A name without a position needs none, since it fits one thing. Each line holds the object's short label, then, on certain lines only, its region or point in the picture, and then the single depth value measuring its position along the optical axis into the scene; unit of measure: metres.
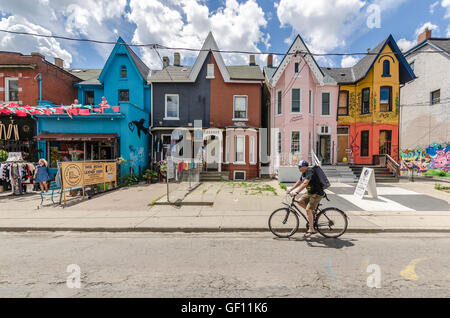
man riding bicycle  5.11
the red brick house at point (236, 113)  16.25
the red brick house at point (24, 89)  14.59
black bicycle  5.29
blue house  13.98
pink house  16.14
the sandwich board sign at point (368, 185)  9.16
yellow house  16.72
